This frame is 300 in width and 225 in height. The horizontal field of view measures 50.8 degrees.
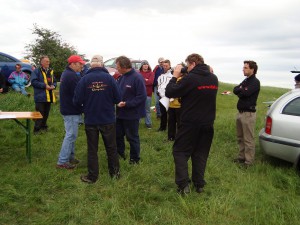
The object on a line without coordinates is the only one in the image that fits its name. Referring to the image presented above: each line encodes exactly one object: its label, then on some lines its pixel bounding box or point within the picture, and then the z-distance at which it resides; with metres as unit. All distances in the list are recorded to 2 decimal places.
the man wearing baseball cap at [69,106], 5.01
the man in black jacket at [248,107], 5.41
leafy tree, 18.53
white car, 4.93
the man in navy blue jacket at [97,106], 4.43
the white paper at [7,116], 4.90
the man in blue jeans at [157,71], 9.16
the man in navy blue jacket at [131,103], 5.13
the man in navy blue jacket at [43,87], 7.21
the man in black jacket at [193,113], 3.98
